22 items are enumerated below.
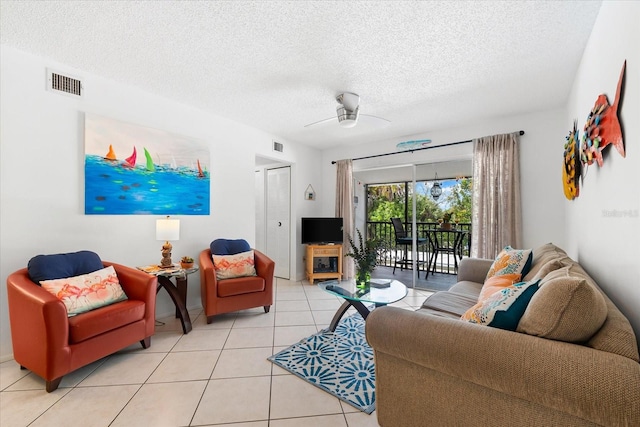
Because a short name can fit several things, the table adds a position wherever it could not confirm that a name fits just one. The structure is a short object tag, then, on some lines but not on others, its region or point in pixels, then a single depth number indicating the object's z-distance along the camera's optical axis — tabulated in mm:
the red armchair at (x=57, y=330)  1787
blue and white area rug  1854
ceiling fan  2910
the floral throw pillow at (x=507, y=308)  1173
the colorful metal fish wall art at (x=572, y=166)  2303
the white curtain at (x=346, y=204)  5008
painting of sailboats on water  2658
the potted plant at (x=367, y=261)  2740
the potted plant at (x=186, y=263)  2957
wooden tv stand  4781
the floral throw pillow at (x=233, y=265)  3166
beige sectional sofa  858
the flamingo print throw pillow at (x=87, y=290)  2014
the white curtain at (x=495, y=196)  3477
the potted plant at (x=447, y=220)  4697
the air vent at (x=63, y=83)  2396
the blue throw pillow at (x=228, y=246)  3379
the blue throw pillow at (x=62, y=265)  2084
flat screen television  4922
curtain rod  3913
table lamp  2857
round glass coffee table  2378
